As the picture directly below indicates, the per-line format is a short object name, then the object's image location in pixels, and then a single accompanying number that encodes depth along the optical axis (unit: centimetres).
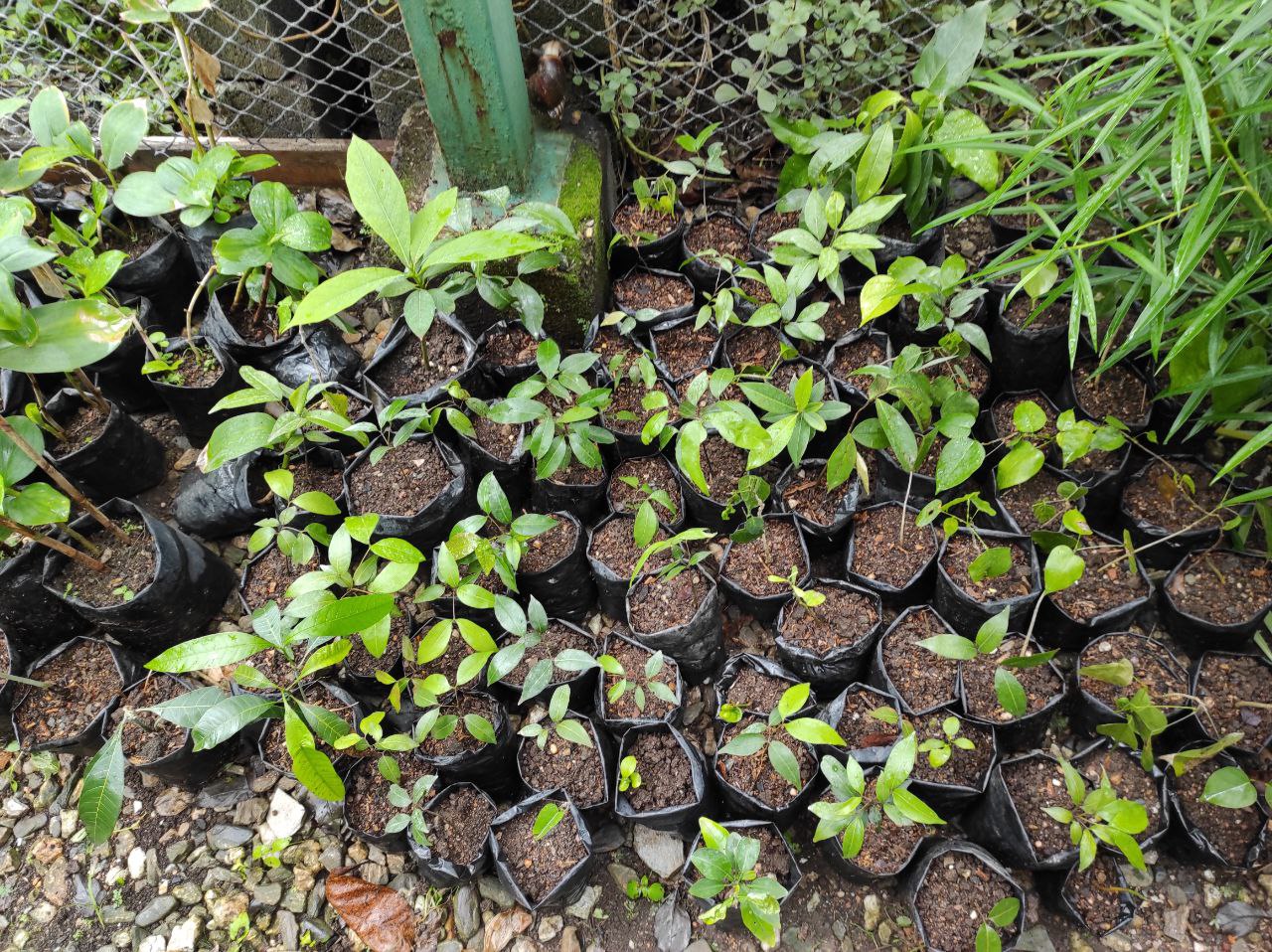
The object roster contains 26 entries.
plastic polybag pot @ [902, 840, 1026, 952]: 148
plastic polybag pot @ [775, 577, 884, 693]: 169
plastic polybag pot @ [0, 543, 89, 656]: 183
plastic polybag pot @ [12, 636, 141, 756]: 174
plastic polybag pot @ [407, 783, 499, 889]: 159
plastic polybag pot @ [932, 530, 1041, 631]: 169
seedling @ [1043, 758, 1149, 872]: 139
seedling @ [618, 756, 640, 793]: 159
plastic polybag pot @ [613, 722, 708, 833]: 159
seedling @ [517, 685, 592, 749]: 156
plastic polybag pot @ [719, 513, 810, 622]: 177
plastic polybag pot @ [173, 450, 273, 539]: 198
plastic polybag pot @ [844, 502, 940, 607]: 175
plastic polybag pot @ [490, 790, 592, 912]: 154
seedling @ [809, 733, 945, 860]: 141
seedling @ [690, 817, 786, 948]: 139
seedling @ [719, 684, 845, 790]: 147
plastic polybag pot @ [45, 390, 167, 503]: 200
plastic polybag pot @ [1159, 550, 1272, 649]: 170
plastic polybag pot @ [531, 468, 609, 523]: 188
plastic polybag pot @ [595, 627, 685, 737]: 166
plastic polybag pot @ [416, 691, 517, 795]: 164
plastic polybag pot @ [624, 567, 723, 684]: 171
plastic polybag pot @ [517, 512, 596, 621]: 181
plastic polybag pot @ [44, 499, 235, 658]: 179
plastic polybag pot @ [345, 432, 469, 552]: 179
